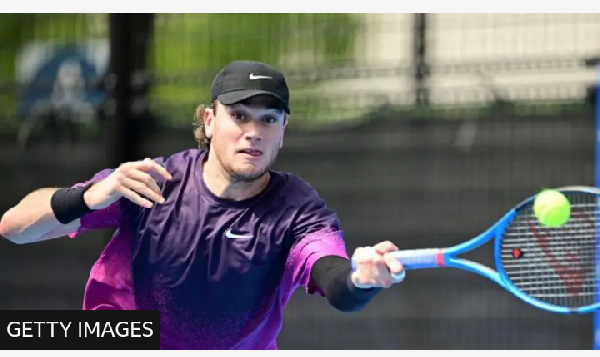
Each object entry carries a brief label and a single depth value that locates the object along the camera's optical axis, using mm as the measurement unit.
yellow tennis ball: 8969
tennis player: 9797
